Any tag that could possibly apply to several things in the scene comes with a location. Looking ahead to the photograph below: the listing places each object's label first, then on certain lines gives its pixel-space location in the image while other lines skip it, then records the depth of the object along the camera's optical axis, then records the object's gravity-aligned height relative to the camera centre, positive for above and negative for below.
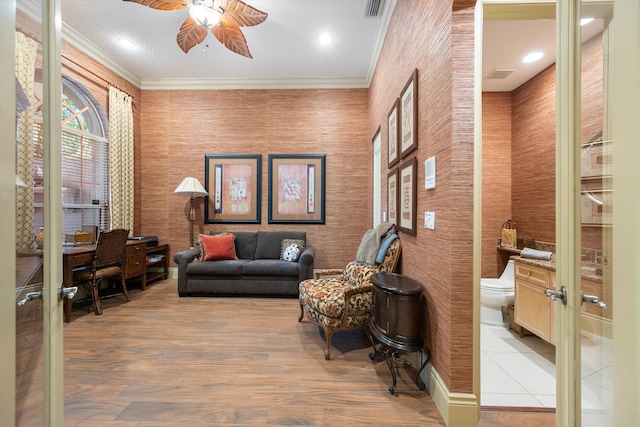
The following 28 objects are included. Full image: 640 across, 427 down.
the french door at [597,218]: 0.72 -0.01
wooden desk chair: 3.03 -0.63
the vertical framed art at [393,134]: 2.46 +0.83
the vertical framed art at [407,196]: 1.98 +0.16
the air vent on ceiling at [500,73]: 3.11 +1.79
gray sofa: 3.70 -0.95
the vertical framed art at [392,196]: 2.46 +0.19
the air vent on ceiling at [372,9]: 2.71 +2.30
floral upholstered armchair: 2.17 -0.77
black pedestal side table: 1.68 -0.73
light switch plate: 1.66 -0.04
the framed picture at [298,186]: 4.46 +0.49
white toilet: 2.76 -0.95
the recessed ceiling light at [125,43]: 3.44 +2.39
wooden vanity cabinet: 2.17 -0.81
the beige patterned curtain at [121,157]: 3.93 +0.89
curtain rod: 3.38 +2.05
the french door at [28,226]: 0.79 -0.05
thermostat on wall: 1.64 +0.28
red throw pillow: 3.93 -0.55
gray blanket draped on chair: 2.48 -0.32
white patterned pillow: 4.00 -0.58
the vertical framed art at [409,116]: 1.95 +0.82
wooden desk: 2.78 -0.64
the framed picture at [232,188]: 4.49 +0.45
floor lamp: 4.08 +0.37
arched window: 3.51 +0.73
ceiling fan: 2.50 +2.06
